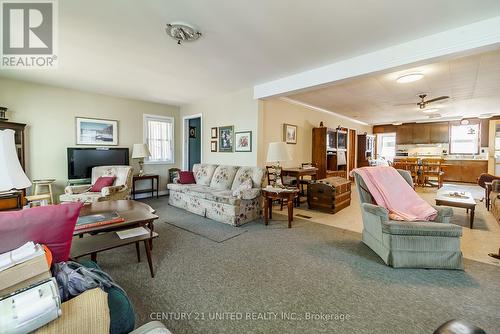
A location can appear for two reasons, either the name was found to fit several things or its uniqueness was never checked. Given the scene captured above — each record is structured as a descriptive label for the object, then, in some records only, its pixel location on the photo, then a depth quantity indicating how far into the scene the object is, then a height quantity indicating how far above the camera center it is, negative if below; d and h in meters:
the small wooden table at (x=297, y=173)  5.01 -0.32
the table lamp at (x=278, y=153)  3.69 +0.09
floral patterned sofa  3.78 -0.66
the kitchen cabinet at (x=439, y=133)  8.91 +1.08
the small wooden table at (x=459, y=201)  3.52 -0.67
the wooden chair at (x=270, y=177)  4.89 -0.41
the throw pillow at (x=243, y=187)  3.78 -0.50
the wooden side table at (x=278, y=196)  3.69 -0.62
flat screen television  4.77 -0.04
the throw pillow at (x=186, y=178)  5.13 -0.46
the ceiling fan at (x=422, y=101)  5.10 +1.40
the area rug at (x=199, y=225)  3.31 -1.12
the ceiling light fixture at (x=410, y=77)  3.68 +1.37
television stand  4.84 -0.53
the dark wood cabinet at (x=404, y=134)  9.66 +1.10
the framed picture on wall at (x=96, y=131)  4.98 +0.60
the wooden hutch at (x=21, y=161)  2.83 -0.07
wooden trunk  4.51 -0.75
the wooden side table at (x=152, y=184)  5.54 -0.68
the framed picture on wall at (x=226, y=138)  5.24 +0.47
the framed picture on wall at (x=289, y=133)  5.56 +0.64
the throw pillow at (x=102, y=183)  4.23 -0.48
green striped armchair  2.31 -0.88
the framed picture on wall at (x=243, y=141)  4.86 +0.38
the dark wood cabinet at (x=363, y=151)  8.85 +0.32
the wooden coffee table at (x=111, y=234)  1.97 -0.78
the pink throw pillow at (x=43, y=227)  1.07 -0.36
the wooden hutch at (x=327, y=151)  6.40 +0.24
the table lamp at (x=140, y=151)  5.41 +0.16
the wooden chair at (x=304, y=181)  5.21 -0.52
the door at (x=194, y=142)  6.90 +0.50
